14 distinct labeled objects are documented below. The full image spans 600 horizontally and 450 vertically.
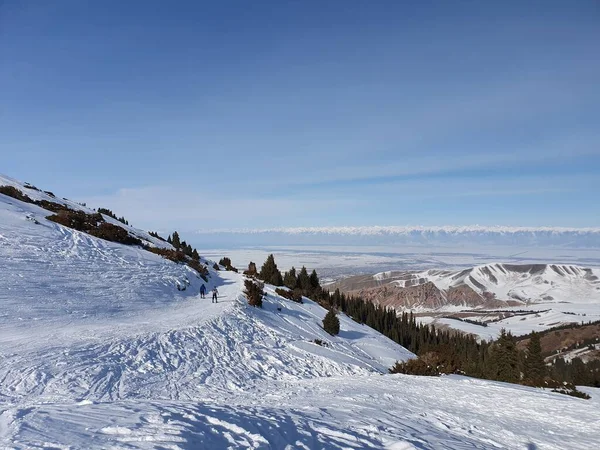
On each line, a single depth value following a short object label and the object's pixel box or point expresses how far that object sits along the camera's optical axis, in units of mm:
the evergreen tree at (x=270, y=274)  41831
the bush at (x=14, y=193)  32194
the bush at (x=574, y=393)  14891
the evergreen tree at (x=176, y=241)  45078
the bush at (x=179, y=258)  31469
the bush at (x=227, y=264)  45312
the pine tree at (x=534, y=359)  40625
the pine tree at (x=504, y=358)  36250
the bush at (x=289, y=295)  32541
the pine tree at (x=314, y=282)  47516
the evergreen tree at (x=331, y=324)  27109
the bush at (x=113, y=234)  29756
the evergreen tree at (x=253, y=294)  25494
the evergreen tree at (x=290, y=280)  45047
